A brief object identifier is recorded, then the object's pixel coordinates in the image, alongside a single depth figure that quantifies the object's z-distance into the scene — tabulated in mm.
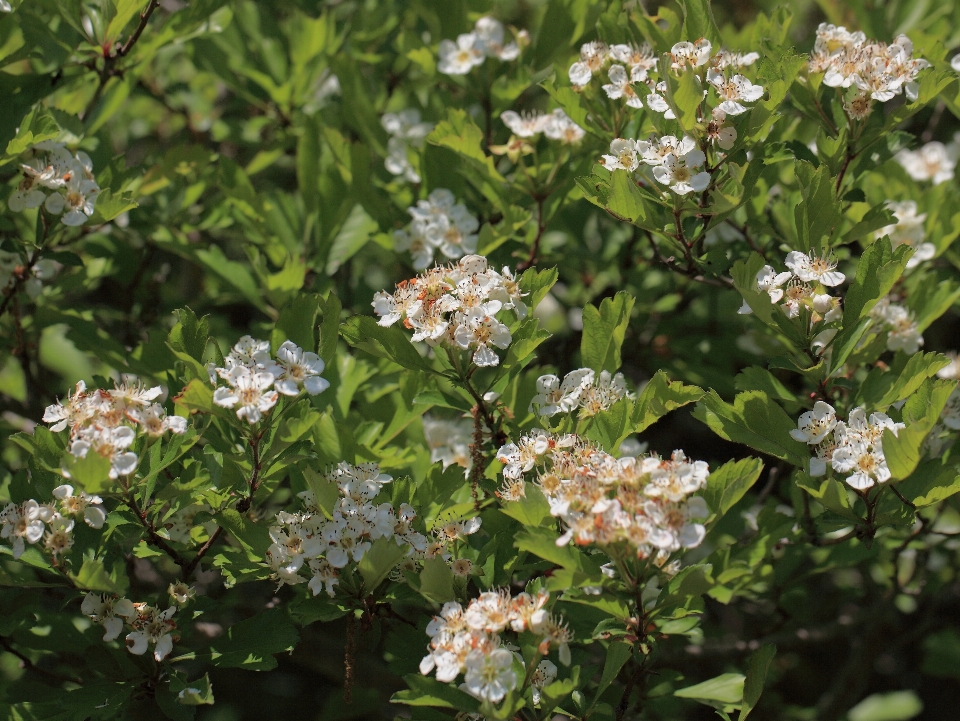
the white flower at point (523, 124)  1096
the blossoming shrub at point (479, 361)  1011
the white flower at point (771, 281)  1027
